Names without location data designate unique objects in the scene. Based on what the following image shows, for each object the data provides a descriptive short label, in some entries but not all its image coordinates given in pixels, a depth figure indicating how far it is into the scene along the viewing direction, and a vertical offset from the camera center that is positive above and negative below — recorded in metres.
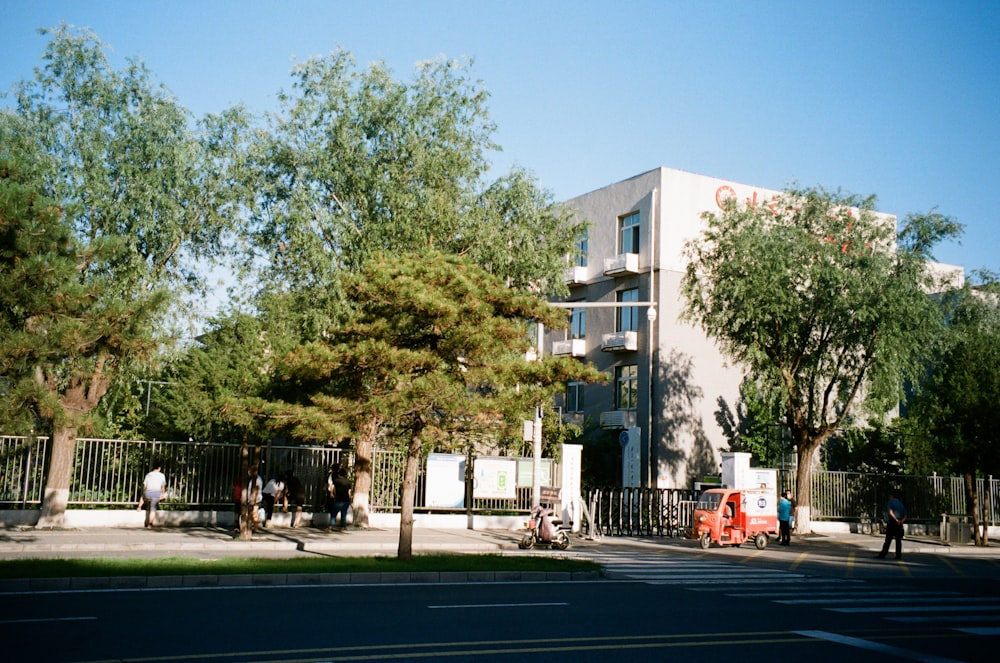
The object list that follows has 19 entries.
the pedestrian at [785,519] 28.27 -1.52
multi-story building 42.50 +5.50
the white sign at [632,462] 33.56 +0.02
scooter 23.50 -1.86
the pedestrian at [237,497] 25.61 -1.37
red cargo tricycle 26.73 -1.45
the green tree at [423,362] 18.22 +1.85
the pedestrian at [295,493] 27.77 -1.28
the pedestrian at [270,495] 26.88 -1.33
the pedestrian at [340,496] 26.69 -1.27
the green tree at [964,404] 33.59 +2.61
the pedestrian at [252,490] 22.83 -1.03
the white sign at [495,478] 28.97 -0.65
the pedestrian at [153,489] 25.33 -1.21
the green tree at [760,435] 41.78 +1.47
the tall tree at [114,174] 25.34 +7.59
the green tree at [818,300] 31.08 +5.63
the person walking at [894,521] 24.80 -1.26
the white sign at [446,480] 29.67 -0.79
